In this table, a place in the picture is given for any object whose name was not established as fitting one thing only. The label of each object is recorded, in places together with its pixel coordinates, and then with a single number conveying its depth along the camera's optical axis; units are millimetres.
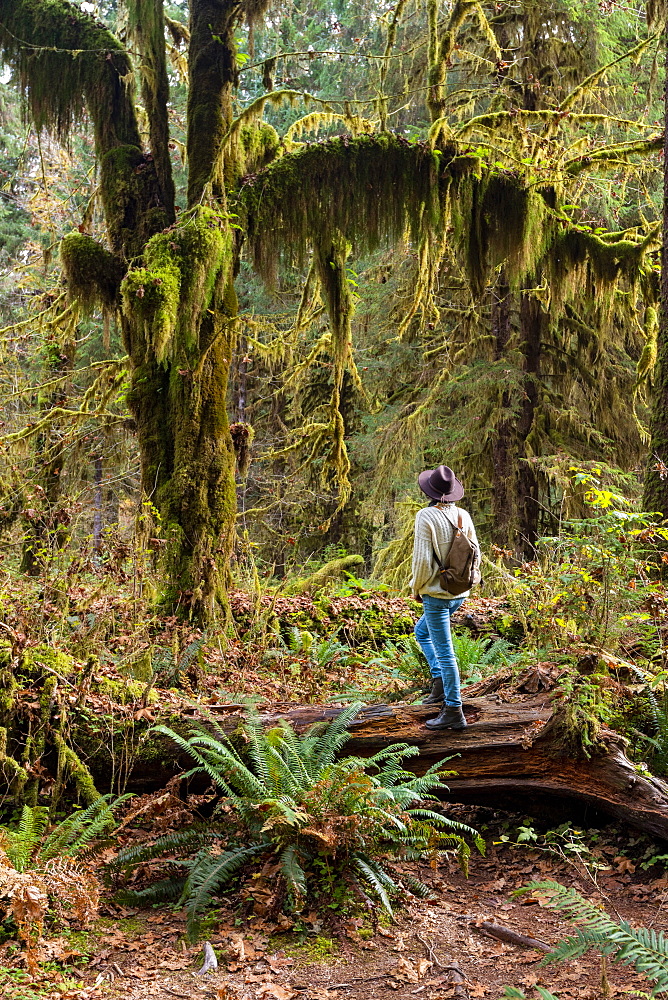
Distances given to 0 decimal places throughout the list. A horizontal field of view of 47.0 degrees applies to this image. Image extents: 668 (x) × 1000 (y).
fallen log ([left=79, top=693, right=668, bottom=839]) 4590
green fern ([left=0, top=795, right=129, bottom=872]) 3992
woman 5191
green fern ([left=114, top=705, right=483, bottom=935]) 4176
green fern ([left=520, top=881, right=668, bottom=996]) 2943
